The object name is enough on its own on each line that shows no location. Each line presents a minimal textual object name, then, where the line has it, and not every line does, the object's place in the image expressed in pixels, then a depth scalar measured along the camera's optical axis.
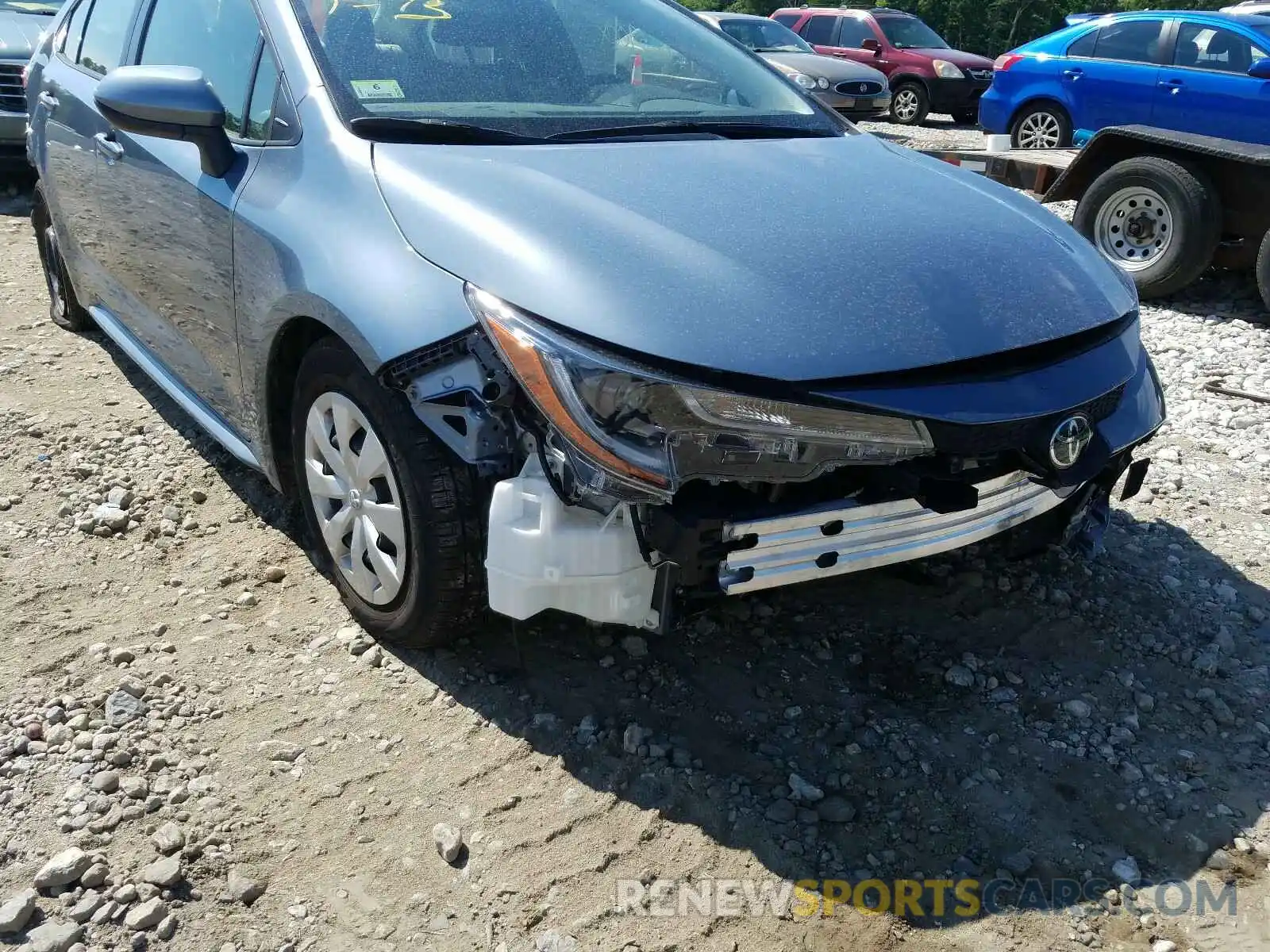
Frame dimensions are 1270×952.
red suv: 15.63
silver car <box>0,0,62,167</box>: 7.95
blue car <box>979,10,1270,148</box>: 8.60
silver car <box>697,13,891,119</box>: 13.84
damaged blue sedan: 2.10
